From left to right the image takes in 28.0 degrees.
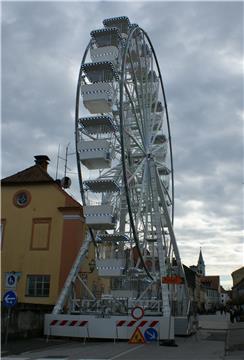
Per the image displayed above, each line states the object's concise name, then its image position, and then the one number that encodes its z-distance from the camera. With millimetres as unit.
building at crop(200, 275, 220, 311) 147588
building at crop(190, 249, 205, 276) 178650
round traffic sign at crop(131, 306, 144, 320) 18562
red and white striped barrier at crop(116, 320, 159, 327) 21109
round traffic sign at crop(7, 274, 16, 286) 16797
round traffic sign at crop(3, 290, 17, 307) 16531
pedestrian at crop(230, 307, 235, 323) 46656
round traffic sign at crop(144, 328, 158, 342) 20312
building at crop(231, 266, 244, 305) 151875
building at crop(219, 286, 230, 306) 178288
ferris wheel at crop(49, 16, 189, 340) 24125
